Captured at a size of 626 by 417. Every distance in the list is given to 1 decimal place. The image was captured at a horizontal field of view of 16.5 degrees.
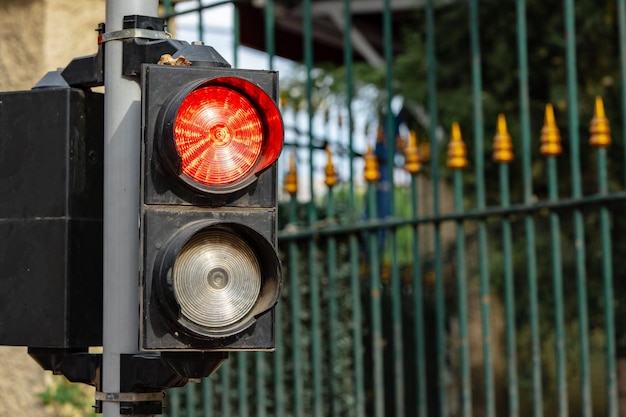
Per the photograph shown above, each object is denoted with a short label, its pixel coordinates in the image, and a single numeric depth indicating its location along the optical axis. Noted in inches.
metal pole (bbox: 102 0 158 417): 174.5
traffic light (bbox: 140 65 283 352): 163.4
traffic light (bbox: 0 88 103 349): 180.6
